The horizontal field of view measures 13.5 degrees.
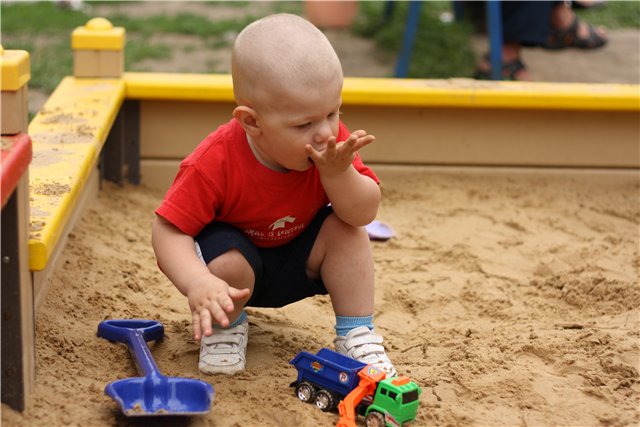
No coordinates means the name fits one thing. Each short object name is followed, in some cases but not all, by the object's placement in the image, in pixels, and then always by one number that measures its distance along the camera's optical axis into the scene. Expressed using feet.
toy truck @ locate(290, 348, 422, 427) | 10.63
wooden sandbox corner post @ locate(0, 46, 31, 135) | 10.36
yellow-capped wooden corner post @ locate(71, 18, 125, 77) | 13.77
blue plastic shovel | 10.54
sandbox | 10.95
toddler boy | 10.75
